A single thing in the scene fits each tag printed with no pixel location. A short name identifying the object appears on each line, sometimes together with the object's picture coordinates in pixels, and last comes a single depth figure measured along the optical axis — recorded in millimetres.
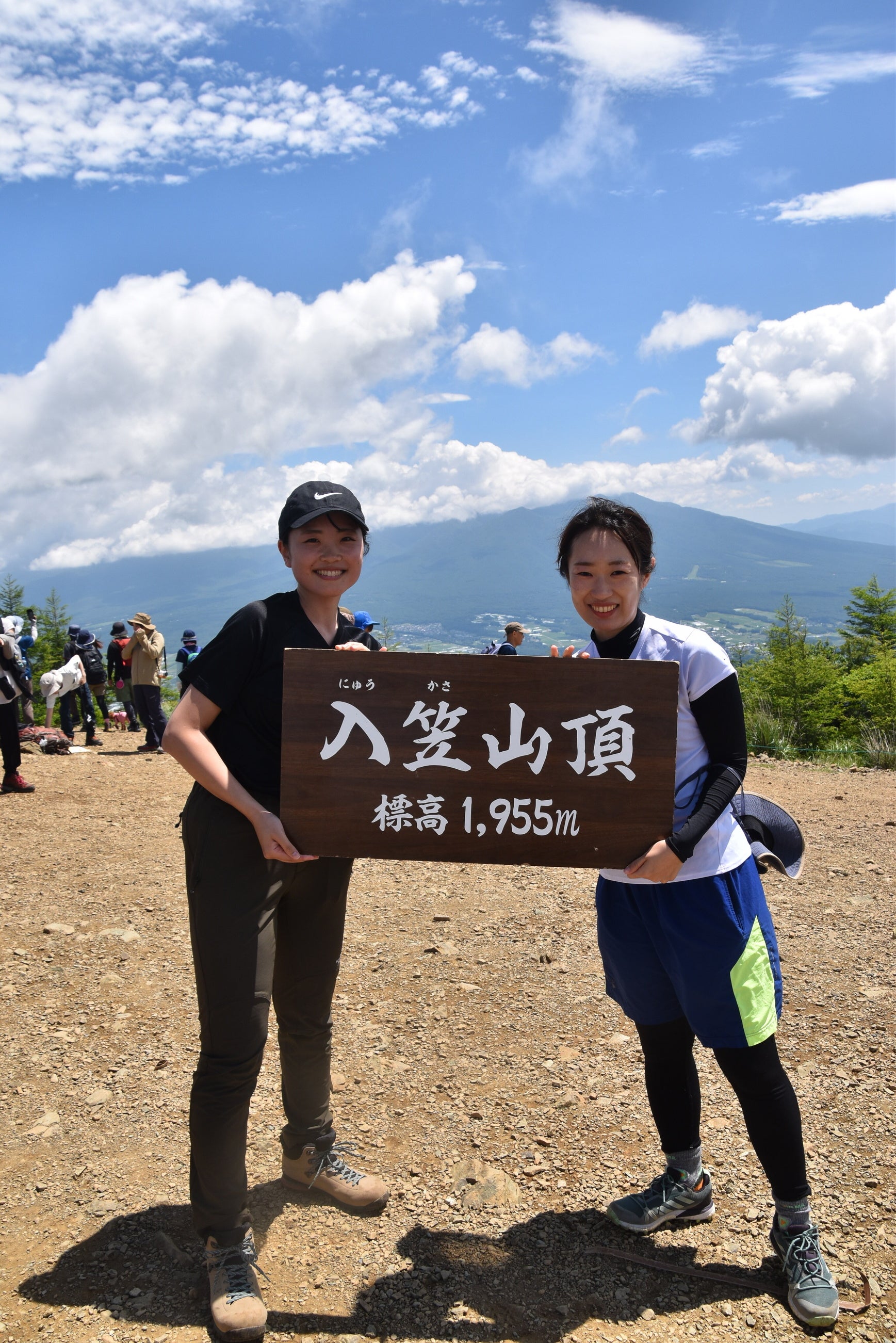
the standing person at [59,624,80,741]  12023
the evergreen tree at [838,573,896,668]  29031
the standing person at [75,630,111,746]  12797
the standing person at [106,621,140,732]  13242
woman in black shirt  2209
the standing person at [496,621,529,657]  12492
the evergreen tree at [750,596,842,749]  13758
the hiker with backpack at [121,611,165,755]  10984
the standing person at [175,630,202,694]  11590
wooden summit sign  2240
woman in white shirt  2223
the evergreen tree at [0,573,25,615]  40625
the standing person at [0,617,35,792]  7656
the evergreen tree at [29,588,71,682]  36156
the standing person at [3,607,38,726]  8914
